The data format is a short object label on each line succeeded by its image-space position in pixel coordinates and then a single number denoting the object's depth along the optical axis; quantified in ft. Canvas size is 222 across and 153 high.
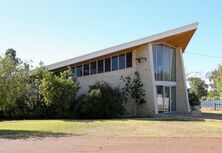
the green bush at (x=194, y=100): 58.93
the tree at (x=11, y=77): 35.73
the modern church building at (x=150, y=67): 49.02
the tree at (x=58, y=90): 48.16
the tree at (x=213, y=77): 140.16
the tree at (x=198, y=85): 137.93
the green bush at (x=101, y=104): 46.55
